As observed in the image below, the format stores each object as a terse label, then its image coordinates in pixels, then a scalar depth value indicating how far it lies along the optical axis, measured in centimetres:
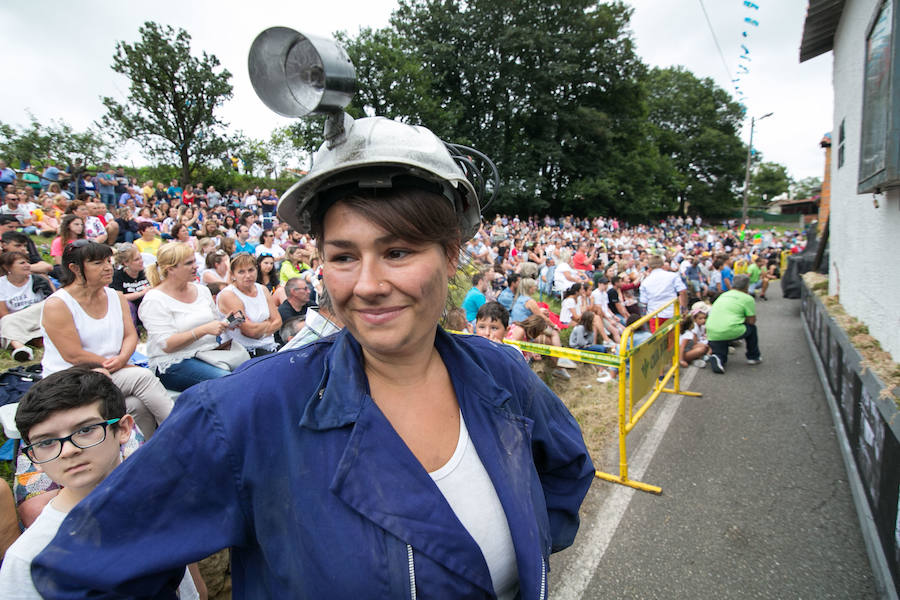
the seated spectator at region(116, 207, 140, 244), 973
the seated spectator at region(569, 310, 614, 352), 791
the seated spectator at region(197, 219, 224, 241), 1077
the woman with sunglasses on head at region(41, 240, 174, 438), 333
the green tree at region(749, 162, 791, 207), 8612
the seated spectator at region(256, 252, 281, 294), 713
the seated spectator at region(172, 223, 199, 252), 848
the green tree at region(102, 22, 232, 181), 2786
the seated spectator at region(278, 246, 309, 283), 804
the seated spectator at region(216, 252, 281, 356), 484
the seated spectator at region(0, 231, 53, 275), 552
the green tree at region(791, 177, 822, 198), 10012
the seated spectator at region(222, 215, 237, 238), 1272
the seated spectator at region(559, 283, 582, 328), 888
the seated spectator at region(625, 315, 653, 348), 752
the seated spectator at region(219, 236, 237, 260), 905
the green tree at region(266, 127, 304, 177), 4359
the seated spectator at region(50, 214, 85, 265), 616
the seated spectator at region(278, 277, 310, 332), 565
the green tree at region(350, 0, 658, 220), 3891
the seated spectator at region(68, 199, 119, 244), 818
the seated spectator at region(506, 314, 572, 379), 662
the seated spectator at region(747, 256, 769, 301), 1703
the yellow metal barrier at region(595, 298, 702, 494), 450
